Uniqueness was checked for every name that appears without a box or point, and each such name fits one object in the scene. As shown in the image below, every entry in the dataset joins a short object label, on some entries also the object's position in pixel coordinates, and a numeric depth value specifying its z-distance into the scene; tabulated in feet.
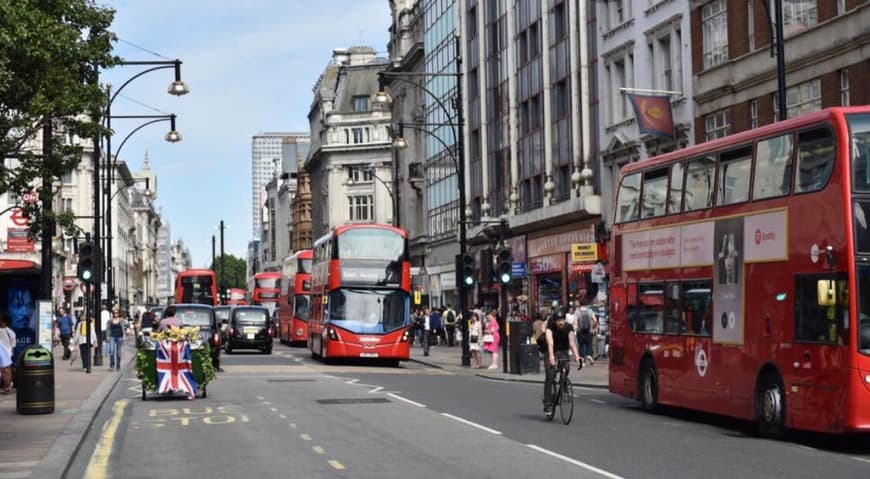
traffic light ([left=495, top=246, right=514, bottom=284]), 116.37
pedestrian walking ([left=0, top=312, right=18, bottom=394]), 87.97
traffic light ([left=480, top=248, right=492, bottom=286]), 119.01
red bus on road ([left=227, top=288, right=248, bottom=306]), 358.02
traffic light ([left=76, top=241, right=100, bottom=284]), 117.80
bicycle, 66.64
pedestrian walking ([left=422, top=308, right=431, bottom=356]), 162.30
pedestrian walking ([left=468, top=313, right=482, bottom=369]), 132.98
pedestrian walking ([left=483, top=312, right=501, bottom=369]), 131.64
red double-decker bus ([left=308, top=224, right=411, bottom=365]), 134.21
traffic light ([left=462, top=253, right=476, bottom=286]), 126.31
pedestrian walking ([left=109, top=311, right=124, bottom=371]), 129.80
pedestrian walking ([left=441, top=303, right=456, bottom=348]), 187.11
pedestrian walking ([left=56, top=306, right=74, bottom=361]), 150.61
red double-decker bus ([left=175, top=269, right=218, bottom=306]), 248.32
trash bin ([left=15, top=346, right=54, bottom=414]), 73.05
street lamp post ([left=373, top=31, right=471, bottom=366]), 131.13
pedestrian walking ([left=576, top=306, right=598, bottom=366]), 128.88
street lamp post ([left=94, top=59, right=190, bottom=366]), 110.01
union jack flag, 85.10
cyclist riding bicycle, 68.33
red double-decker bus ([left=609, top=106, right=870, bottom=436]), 53.62
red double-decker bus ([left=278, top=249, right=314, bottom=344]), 196.65
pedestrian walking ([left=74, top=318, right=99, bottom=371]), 121.90
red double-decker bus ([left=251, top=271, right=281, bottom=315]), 271.49
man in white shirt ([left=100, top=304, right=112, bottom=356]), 152.05
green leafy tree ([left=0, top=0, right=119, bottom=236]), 53.98
